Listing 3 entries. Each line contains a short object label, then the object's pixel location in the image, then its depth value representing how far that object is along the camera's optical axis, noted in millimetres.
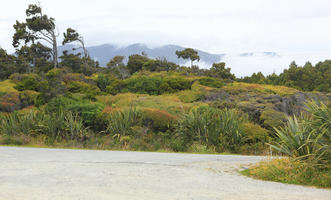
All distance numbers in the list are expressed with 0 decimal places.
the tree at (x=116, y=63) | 58525
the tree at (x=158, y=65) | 53375
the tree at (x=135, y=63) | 57966
